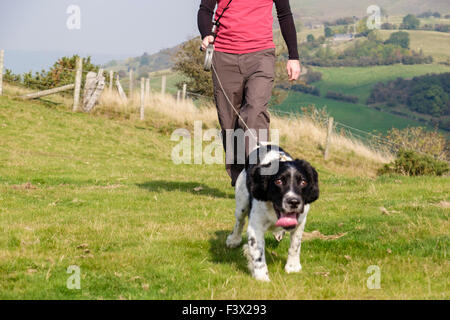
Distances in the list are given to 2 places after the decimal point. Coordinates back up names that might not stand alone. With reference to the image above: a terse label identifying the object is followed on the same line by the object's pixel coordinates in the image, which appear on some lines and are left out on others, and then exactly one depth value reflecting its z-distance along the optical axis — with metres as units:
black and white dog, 4.18
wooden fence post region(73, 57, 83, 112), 23.73
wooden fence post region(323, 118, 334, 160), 23.02
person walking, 6.18
